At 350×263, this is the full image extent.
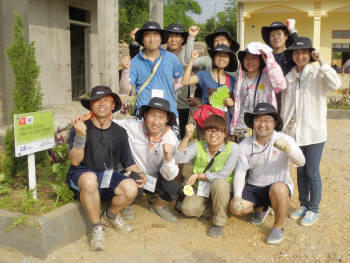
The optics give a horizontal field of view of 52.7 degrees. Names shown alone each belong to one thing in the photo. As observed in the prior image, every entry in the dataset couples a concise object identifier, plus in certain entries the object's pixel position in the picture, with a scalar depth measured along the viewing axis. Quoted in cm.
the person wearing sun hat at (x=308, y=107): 344
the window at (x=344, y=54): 1623
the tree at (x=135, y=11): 2479
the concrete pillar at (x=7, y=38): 537
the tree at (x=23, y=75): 326
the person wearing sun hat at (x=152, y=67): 382
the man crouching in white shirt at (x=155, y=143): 349
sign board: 302
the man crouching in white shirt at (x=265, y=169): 329
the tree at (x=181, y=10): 3789
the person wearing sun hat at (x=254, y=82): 351
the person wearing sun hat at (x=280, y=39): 381
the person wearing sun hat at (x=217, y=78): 378
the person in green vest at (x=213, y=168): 345
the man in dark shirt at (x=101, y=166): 310
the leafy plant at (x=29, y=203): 303
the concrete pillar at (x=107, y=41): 784
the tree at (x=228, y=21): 3065
